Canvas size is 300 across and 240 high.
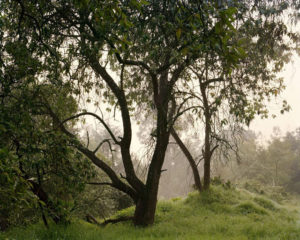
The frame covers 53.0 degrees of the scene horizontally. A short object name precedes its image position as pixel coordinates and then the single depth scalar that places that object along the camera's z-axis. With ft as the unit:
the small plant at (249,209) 38.58
